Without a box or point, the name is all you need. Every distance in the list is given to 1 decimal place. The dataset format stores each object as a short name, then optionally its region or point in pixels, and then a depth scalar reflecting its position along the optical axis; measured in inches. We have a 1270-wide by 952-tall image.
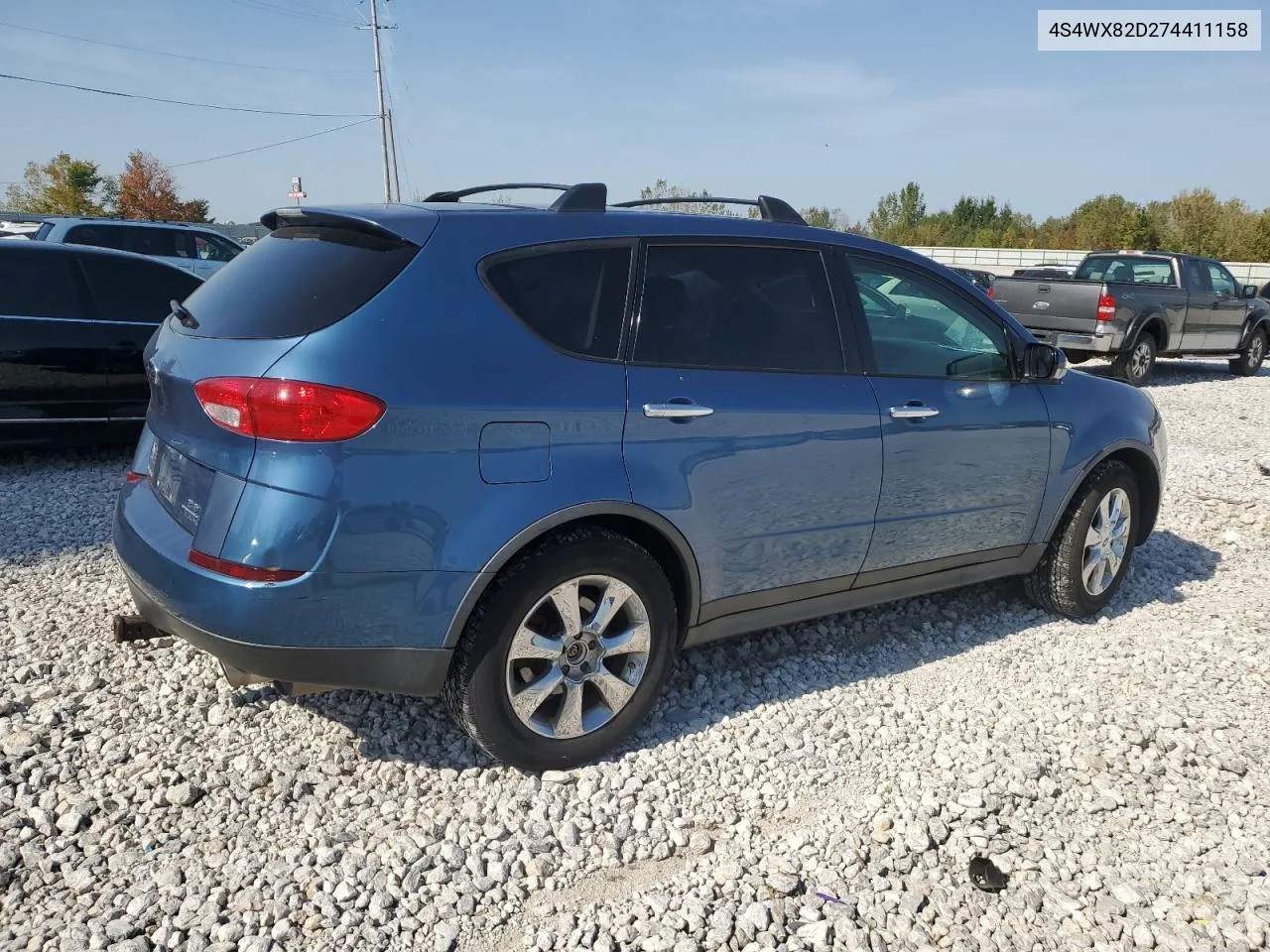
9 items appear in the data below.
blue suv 106.4
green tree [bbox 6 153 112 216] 2244.1
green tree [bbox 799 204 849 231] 1641.2
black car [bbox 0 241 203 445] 257.3
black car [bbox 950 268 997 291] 896.3
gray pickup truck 520.4
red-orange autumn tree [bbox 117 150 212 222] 2333.9
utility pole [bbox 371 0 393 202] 1838.1
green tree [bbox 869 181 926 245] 2691.9
